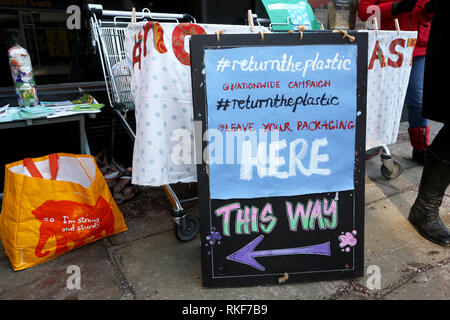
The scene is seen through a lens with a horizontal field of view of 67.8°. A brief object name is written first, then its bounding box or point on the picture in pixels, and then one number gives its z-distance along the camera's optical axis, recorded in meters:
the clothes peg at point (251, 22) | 1.69
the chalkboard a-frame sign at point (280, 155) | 1.62
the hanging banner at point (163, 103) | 1.78
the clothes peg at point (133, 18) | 1.94
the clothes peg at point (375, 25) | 2.46
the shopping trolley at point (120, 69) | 2.24
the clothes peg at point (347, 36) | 1.63
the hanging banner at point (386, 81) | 2.51
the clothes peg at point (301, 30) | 1.60
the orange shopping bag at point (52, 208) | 1.96
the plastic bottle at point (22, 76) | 2.42
